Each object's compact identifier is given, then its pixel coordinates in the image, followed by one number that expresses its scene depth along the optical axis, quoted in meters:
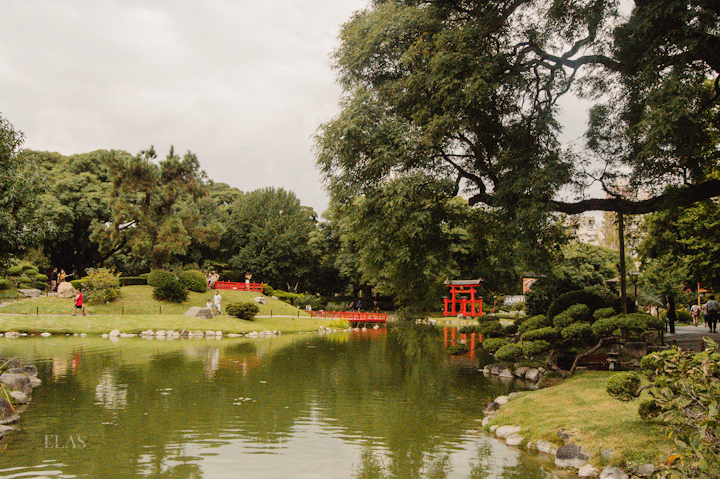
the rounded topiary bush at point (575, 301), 15.98
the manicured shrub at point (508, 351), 13.53
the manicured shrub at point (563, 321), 12.52
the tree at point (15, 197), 11.70
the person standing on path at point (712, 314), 21.52
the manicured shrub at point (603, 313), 12.45
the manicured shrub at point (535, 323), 14.86
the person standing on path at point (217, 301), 31.47
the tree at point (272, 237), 49.41
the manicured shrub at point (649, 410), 7.18
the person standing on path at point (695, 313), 27.52
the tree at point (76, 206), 37.34
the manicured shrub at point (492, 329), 19.34
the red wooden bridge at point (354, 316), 37.97
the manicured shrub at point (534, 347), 12.62
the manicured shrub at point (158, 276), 32.31
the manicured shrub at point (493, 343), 14.88
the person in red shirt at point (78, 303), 26.63
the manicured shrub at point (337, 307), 44.34
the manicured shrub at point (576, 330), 11.87
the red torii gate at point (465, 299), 42.12
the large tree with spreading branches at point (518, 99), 10.30
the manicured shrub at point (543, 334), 12.68
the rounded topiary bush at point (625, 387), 7.60
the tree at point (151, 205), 34.34
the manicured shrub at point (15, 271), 36.55
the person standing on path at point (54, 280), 34.06
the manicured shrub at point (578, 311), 12.71
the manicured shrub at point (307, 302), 43.88
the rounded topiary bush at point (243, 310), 30.02
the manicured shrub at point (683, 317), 34.20
